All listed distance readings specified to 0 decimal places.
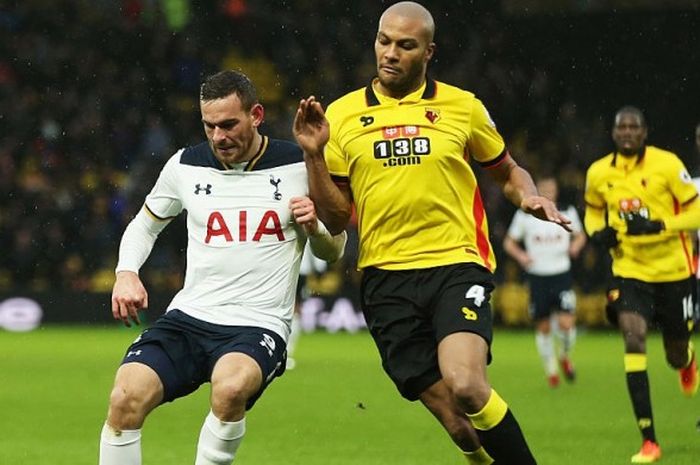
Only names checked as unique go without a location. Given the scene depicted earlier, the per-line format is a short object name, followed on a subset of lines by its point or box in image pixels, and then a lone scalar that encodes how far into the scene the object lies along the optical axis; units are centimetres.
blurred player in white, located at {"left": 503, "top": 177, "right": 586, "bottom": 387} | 3012
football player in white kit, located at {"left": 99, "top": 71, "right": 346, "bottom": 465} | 1259
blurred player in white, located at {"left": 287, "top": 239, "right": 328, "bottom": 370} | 3367
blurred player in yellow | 1970
